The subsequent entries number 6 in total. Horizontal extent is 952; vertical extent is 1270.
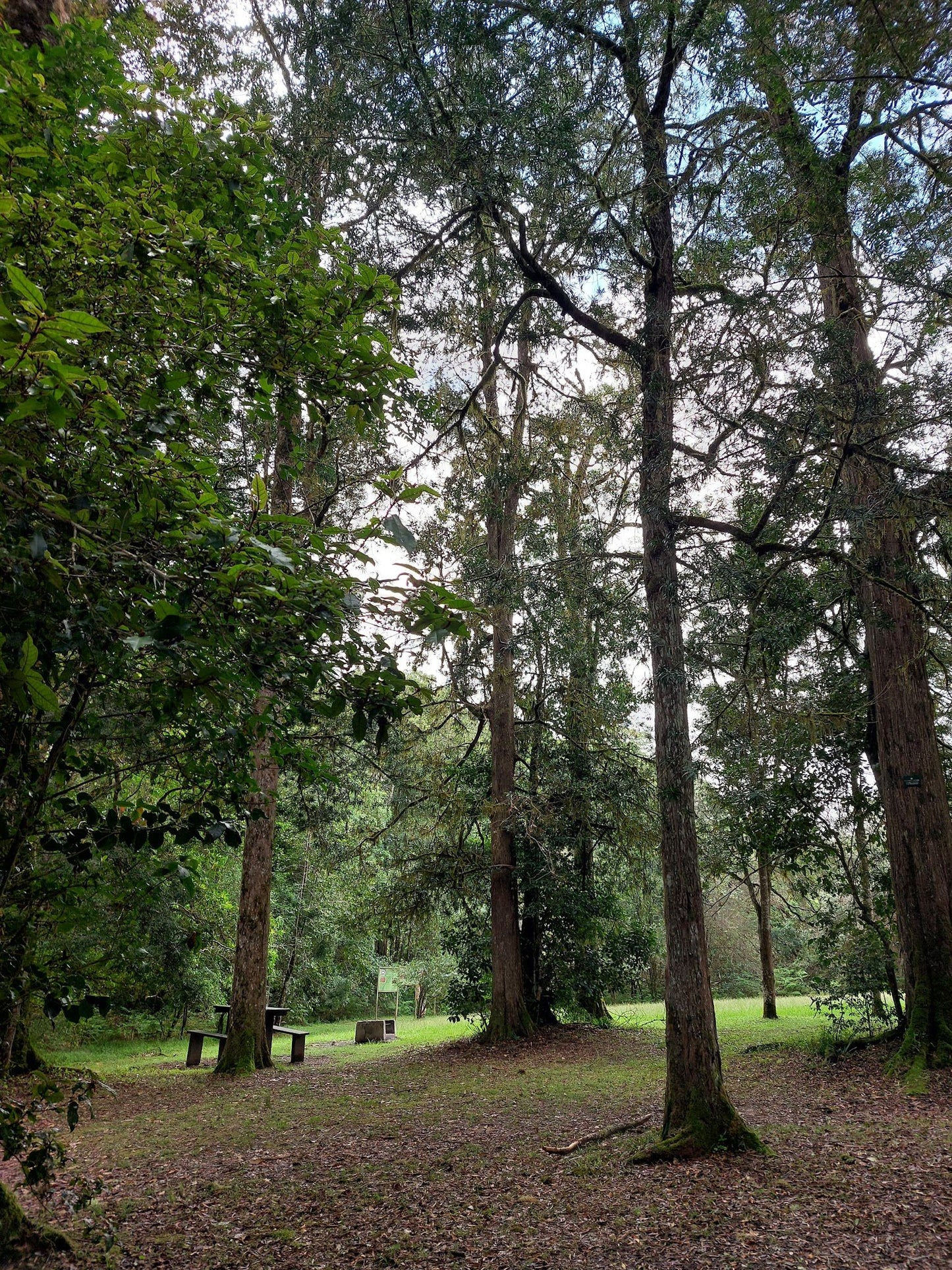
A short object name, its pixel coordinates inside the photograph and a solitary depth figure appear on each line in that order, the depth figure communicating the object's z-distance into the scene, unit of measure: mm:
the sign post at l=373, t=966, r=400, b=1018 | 24156
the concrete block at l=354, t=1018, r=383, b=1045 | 15445
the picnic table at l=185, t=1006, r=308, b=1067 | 10906
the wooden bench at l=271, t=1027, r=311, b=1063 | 11234
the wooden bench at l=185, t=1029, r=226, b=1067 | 10937
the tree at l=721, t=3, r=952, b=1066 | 5242
